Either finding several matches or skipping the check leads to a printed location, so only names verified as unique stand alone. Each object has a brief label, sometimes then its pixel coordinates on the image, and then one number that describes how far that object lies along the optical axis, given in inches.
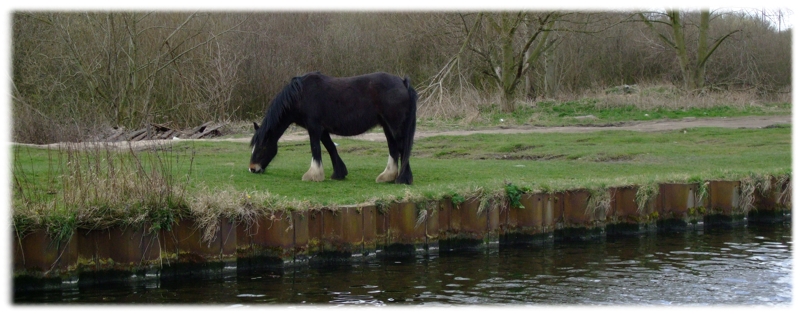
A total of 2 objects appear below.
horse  506.6
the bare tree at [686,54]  1317.7
